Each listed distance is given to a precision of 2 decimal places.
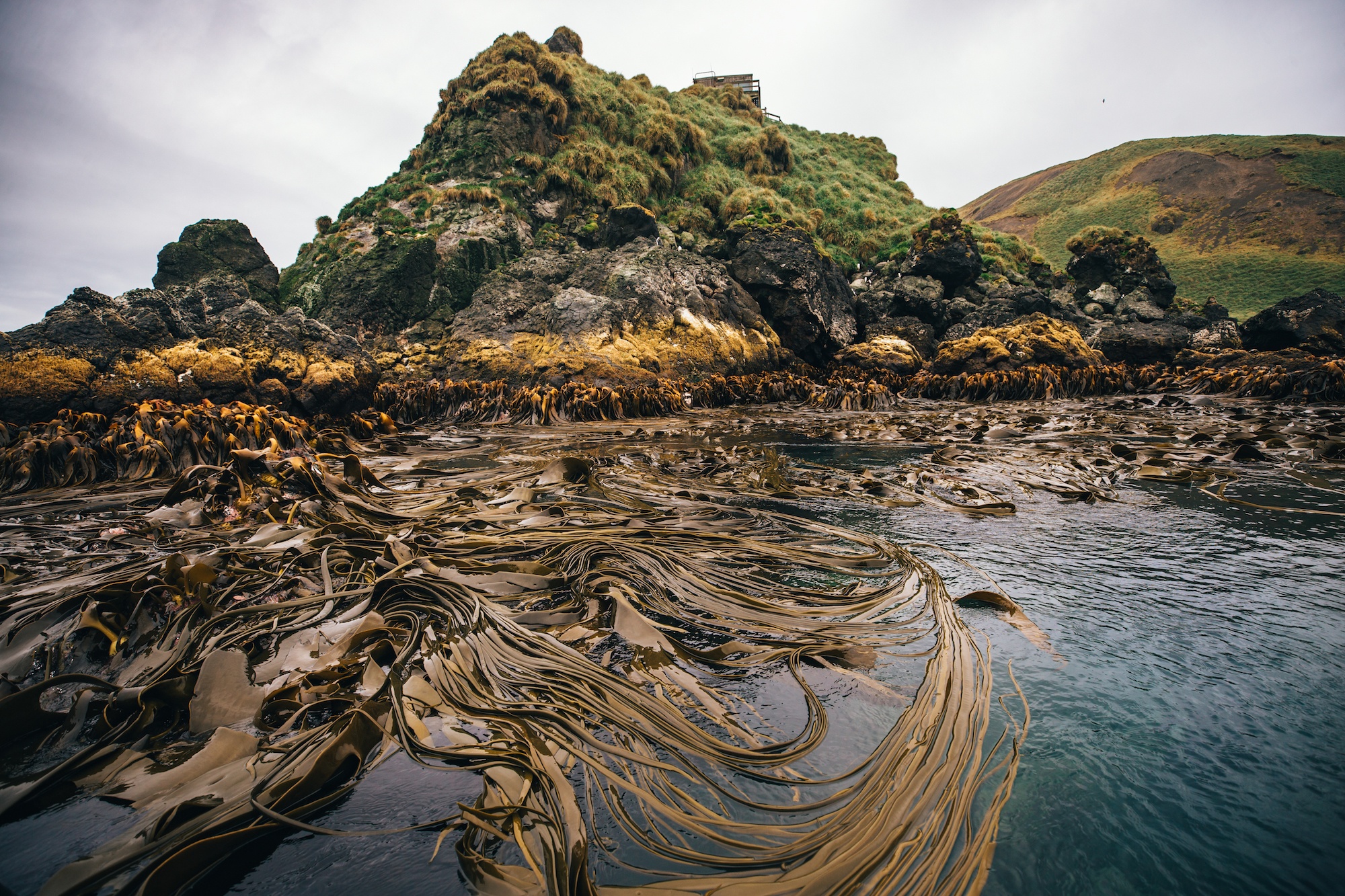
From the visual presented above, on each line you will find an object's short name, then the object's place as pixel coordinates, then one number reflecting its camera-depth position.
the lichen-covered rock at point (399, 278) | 11.93
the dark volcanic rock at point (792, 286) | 12.70
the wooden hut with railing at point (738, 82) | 37.31
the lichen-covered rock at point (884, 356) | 12.05
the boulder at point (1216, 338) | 12.29
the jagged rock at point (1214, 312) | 17.19
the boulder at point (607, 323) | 10.02
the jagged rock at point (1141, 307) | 15.72
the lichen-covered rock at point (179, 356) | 4.84
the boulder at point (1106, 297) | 16.33
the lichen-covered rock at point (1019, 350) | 10.94
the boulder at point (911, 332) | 13.39
